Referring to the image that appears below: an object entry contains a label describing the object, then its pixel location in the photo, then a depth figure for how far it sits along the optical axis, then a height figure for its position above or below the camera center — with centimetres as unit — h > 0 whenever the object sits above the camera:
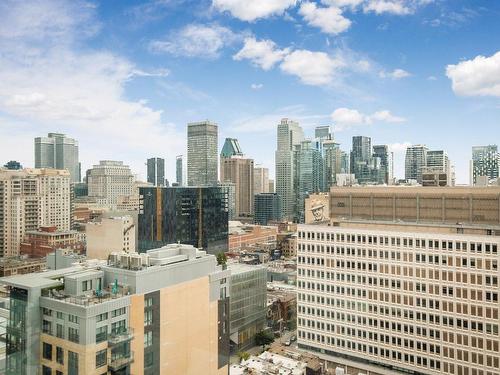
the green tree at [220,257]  7621 -1178
